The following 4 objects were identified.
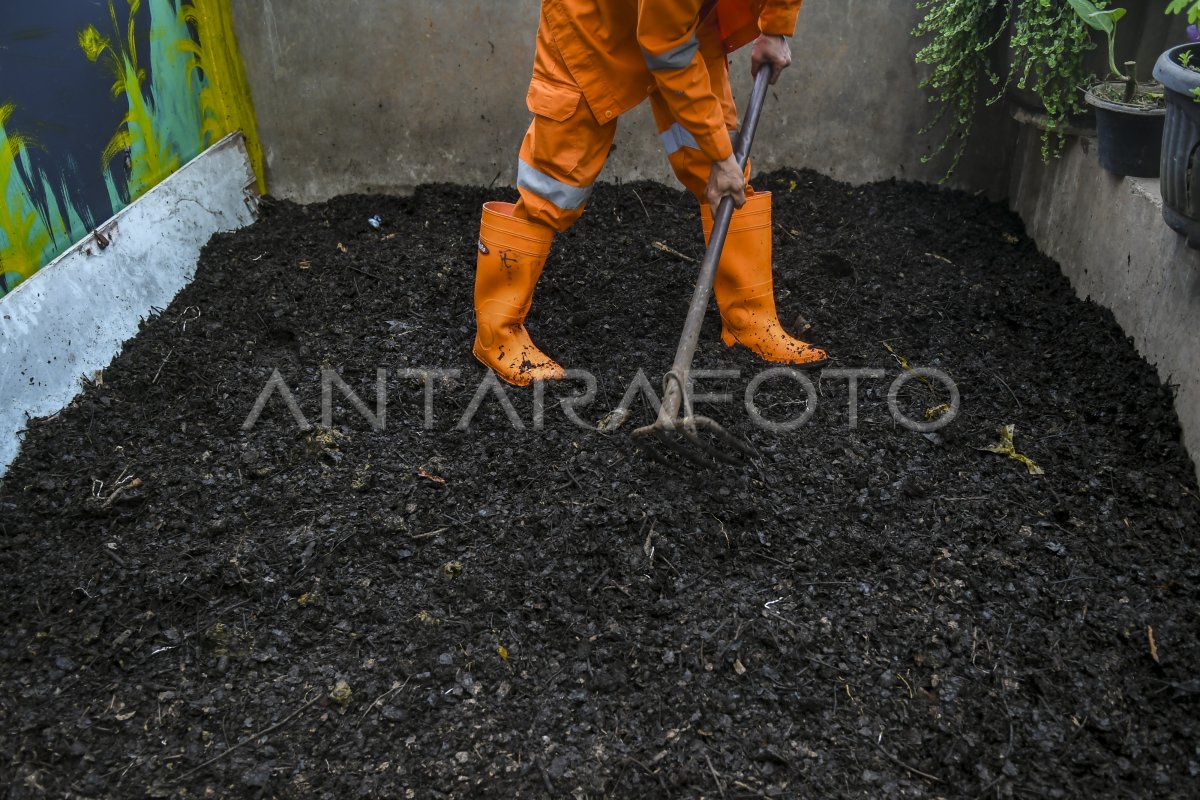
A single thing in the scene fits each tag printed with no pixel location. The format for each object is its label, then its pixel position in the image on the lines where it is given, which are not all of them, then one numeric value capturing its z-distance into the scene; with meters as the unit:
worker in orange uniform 2.37
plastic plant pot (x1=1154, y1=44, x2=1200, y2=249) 2.18
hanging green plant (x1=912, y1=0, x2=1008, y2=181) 3.40
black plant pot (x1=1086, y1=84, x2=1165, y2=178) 2.84
